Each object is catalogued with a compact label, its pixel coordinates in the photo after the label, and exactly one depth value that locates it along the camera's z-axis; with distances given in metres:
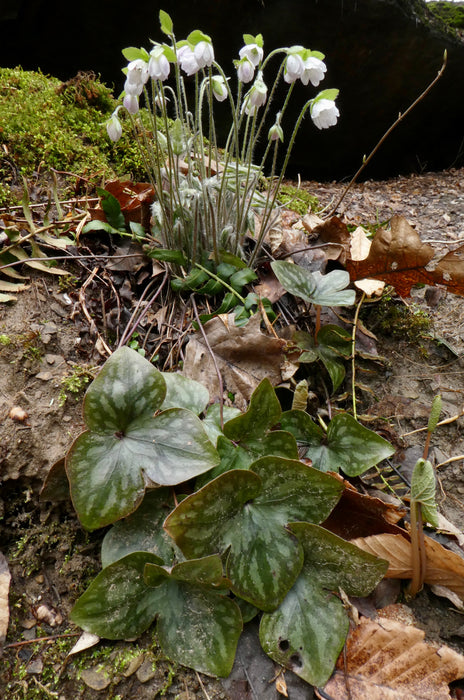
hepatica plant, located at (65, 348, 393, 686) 0.19
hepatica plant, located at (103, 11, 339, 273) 0.22
